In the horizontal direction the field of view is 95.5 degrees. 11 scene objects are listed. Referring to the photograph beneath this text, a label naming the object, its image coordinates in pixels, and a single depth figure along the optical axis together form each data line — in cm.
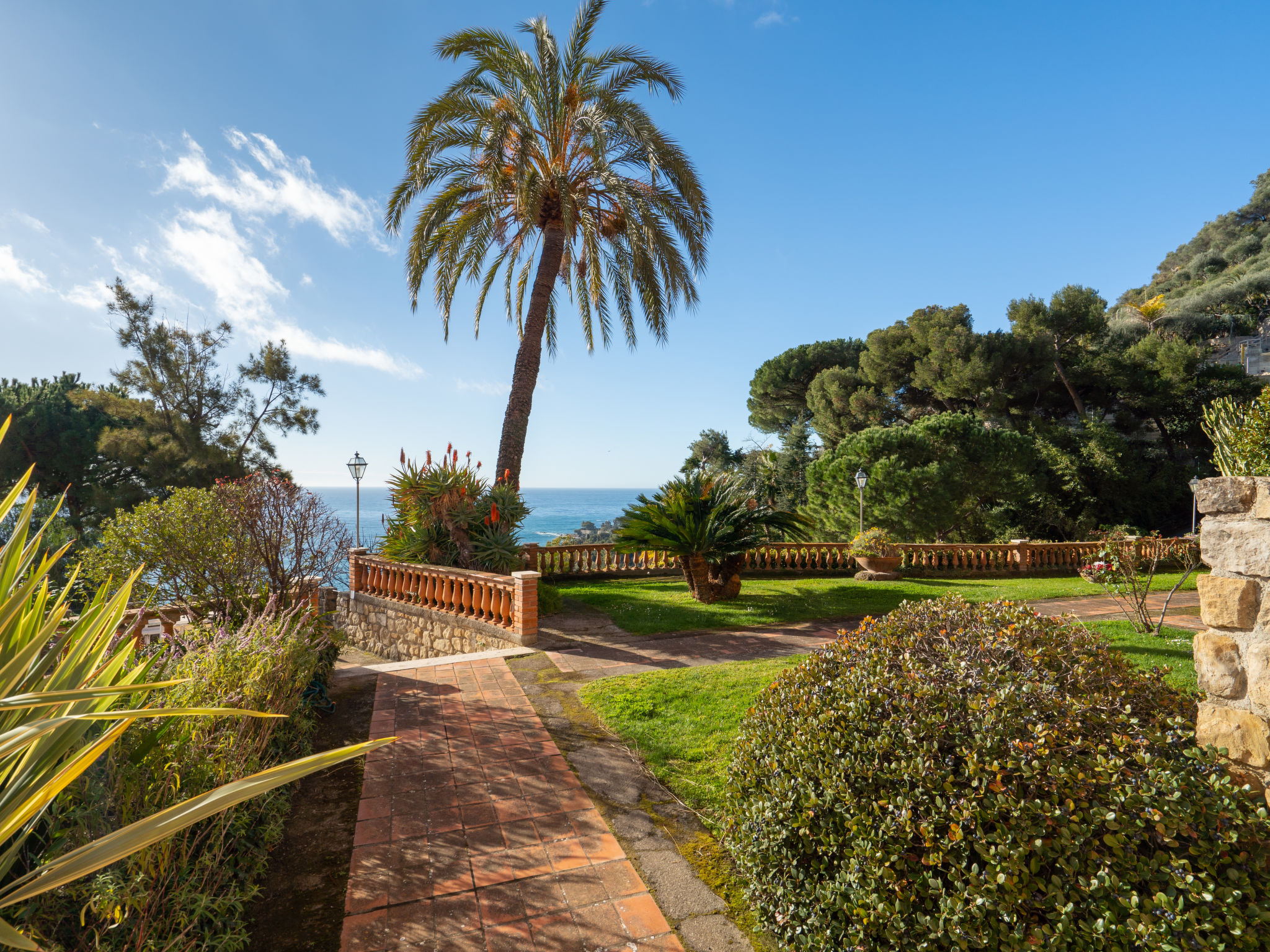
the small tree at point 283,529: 693
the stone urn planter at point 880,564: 1360
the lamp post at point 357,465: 1466
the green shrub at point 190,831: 190
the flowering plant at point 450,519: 949
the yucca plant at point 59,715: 110
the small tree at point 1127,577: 733
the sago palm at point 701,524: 934
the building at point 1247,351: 2800
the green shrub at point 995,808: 166
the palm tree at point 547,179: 1085
